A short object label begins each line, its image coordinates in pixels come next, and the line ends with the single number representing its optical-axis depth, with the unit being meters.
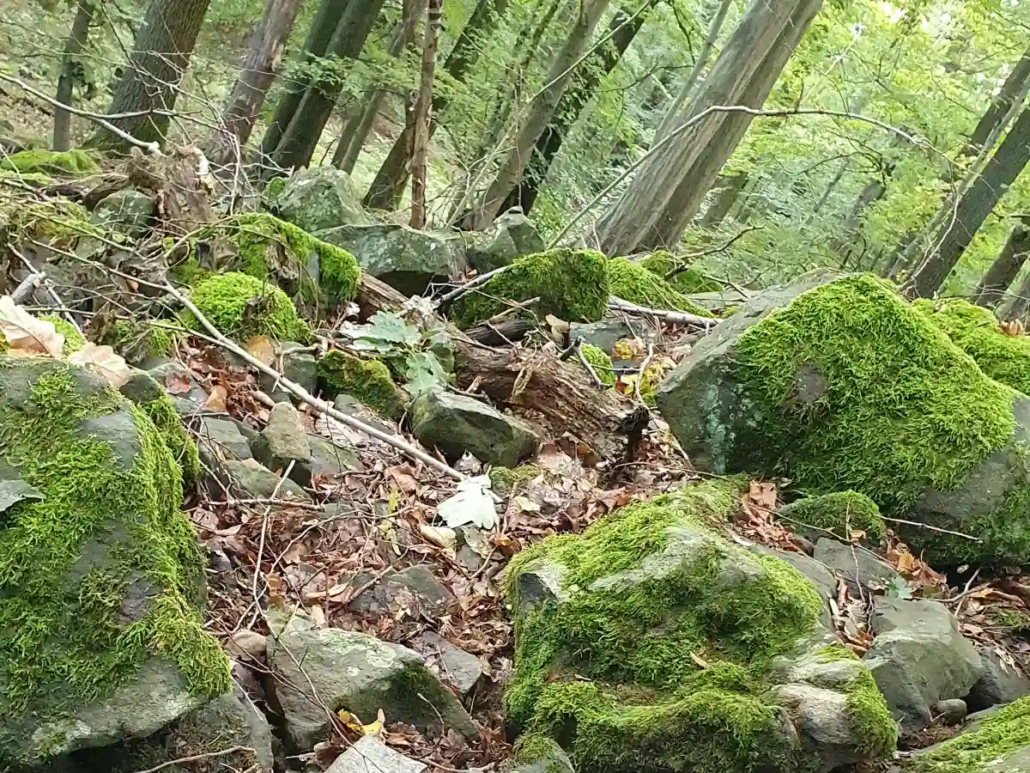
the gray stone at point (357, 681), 2.62
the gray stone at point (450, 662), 3.03
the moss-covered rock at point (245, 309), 4.76
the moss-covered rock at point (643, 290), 7.02
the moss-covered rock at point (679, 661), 2.42
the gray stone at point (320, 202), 7.06
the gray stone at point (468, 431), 4.55
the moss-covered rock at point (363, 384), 4.83
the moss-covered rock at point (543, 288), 6.17
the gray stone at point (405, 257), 6.43
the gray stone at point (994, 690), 3.16
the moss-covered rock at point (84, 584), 1.93
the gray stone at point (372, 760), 2.34
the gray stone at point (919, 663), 2.88
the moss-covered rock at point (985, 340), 5.21
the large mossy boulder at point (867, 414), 4.08
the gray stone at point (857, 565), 3.64
